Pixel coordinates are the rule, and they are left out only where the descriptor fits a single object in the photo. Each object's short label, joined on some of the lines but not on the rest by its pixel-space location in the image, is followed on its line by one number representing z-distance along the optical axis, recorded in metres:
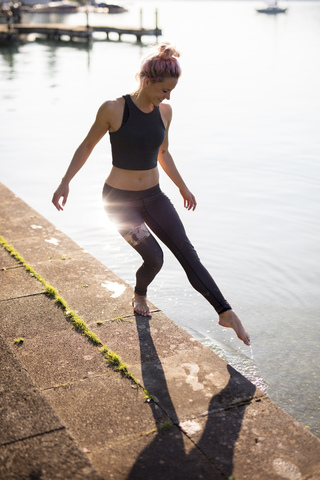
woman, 3.46
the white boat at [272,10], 97.38
